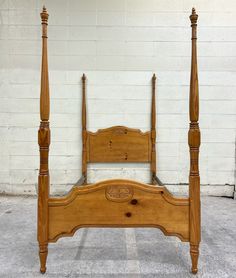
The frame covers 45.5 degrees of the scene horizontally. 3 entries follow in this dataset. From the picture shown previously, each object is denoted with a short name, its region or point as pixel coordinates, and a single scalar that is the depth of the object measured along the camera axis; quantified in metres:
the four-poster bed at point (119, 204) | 1.68
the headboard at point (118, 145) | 3.16
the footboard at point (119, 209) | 1.69
